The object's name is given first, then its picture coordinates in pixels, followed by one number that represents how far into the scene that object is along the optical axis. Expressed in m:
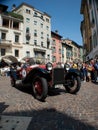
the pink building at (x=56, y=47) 29.47
